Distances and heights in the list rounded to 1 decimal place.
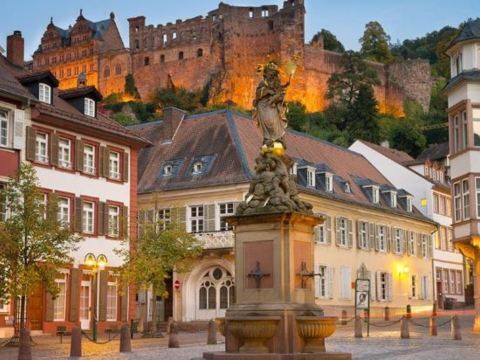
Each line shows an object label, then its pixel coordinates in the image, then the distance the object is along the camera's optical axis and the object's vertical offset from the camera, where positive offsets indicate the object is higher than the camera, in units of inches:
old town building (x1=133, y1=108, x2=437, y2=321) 1749.5 +215.3
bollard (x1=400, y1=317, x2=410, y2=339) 1182.3 -17.1
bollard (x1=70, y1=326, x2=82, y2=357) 885.8 -21.0
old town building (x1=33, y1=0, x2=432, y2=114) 4566.9 +1293.0
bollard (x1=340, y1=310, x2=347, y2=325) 1706.4 -2.6
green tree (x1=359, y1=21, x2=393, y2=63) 5521.7 +1547.4
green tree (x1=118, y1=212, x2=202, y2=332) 1385.3 +94.6
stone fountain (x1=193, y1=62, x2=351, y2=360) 662.5 +28.5
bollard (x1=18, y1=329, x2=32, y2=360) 814.5 -22.8
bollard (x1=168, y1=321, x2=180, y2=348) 1042.7 -21.6
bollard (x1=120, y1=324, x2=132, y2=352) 952.9 -21.1
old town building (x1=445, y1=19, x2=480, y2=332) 1403.8 +255.2
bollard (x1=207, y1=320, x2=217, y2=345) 1077.0 -16.7
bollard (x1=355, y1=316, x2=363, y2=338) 1234.0 -14.0
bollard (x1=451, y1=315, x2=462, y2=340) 1141.7 -18.4
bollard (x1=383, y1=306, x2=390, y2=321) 2011.6 +4.2
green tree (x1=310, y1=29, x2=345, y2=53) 5816.9 +1657.2
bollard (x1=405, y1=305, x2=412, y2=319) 1940.7 +7.9
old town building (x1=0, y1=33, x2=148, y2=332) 1402.6 +222.4
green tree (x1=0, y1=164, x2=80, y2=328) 1093.1 +89.5
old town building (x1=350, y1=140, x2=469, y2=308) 2391.7 +285.9
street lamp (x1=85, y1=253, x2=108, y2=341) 1463.2 +85.5
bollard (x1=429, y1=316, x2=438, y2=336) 1248.2 -14.9
